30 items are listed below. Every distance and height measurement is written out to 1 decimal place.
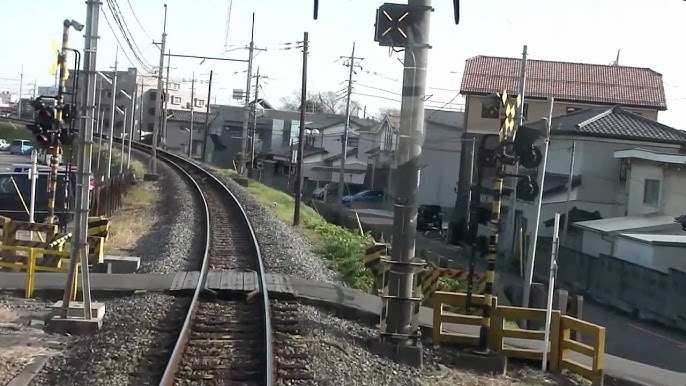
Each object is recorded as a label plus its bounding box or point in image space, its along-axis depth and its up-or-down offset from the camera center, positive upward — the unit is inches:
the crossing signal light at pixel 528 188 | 335.6 -1.9
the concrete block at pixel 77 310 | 353.4 -69.9
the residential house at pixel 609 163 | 1091.3 +37.3
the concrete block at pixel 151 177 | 1501.0 -44.8
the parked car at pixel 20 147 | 2534.4 -19.6
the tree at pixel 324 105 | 3752.0 +317.0
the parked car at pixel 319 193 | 2072.0 -70.5
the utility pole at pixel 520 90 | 905.5 +98.2
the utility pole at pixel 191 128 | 2631.4 +82.4
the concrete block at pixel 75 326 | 346.9 -74.8
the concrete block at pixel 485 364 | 326.0 -71.9
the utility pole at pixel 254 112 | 1982.2 +117.3
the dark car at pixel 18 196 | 898.1 -59.7
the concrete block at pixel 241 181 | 1523.3 -39.5
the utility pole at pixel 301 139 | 951.6 +32.0
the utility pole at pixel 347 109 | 1565.7 +116.6
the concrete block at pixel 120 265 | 516.4 -72.3
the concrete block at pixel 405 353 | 316.5 -68.3
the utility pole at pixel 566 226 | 1058.9 -52.5
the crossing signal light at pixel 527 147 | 330.3 +14.1
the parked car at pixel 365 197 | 1945.1 -64.9
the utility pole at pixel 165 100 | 2196.2 +138.4
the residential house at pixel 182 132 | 3329.2 +89.4
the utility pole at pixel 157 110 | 1510.8 +81.4
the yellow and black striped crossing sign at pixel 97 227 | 567.5 -54.4
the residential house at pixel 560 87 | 1669.5 +207.4
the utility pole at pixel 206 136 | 2399.1 +59.5
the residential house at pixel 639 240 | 852.6 -52.4
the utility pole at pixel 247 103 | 1542.8 +107.6
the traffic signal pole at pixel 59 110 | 509.4 +21.2
